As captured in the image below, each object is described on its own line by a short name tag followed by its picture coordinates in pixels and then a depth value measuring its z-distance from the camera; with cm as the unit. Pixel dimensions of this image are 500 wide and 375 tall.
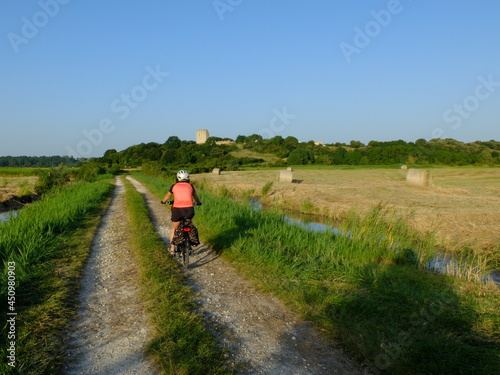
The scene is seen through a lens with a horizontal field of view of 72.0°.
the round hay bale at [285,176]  2925
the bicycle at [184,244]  666
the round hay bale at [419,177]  2367
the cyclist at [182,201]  684
